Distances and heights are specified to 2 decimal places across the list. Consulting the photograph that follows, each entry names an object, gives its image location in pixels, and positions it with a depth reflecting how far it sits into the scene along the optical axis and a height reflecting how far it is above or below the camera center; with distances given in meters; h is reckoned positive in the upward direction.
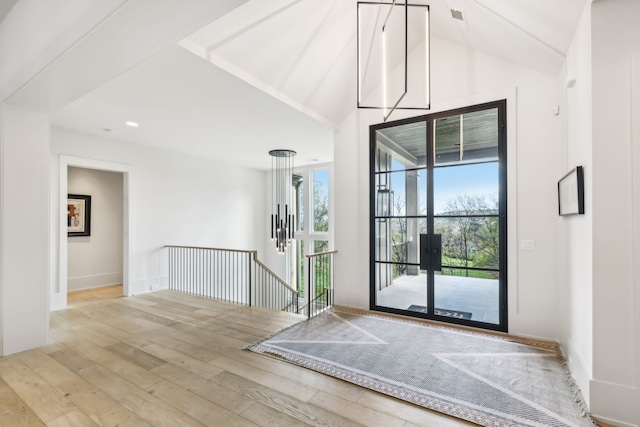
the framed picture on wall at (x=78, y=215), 6.00 +0.03
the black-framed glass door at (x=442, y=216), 3.62 -0.01
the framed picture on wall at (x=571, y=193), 2.31 +0.19
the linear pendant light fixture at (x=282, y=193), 6.13 +0.62
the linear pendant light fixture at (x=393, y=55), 3.55 +2.22
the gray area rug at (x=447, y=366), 2.14 -1.41
